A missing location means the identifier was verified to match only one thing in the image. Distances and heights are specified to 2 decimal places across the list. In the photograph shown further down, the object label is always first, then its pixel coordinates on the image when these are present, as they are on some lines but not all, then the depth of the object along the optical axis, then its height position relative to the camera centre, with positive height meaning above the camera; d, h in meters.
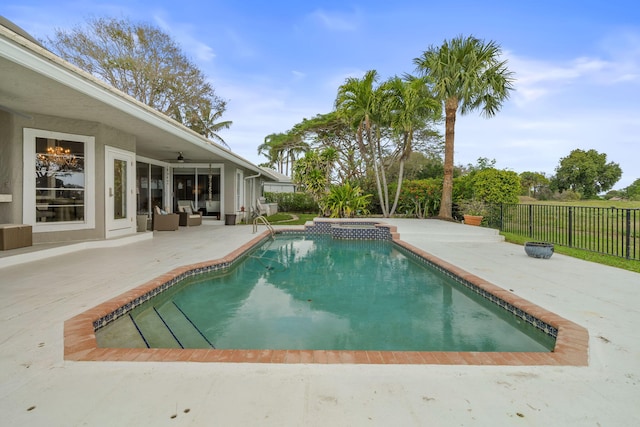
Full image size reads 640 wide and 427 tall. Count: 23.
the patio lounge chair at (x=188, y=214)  12.66 -0.05
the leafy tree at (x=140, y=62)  18.61 +8.94
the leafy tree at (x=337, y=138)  23.89 +5.60
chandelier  7.00 +1.18
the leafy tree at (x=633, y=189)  30.37 +1.92
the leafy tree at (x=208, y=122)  24.08 +7.14
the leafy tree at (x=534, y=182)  36.58 +3.34
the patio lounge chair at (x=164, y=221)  11.09 -0.27
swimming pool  2.48 -1.07
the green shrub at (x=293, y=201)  22.08 +0.70
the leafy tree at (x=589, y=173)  32.28 +3.56
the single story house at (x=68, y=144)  4.62 +1.54
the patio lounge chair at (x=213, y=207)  14.08 +0.23
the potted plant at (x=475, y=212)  12.40 -0.05
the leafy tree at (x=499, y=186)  12.12 +0.88
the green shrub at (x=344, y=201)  13.78 +0.43
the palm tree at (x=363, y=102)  14.83 +4.87
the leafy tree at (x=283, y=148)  27.95 +6.10
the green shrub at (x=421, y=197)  15.80 +0.68
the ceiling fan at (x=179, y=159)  11.44 +2.09
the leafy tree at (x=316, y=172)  15.14 +1.82
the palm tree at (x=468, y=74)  12.86 +5.26
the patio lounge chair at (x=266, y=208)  17.37 +0.24
